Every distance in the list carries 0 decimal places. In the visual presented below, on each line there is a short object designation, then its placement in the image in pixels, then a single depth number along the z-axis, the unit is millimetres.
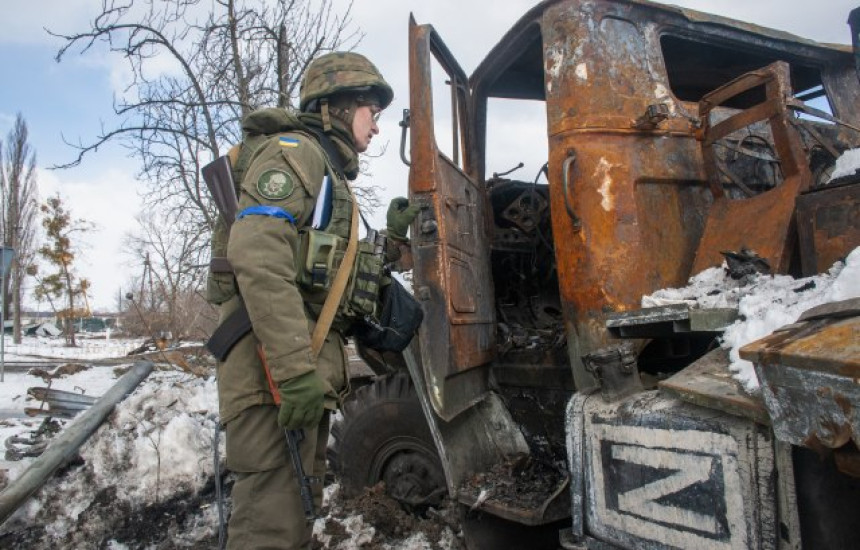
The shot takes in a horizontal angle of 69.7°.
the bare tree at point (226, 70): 6328
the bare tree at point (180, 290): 7578
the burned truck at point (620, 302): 1507
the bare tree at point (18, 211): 24438
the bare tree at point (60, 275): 22438
